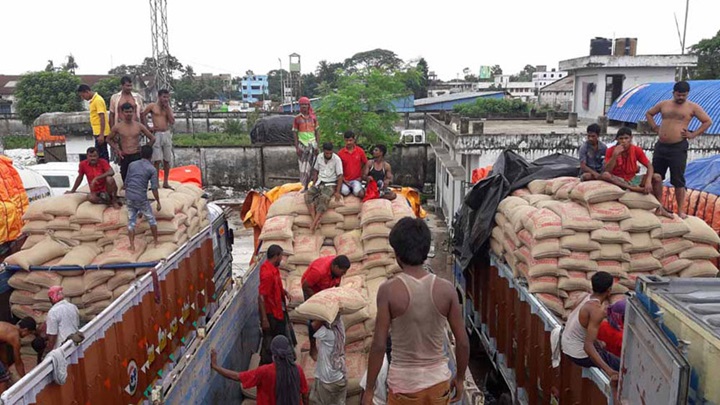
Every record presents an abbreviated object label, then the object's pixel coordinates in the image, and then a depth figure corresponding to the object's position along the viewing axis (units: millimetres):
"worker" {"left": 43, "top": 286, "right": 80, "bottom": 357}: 4422
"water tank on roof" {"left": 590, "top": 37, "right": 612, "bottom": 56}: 20672
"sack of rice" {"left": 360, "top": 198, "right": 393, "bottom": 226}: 6191
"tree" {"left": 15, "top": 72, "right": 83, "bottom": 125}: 31453
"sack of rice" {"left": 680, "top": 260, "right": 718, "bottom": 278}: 4703
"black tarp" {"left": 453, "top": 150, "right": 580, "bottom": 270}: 6402
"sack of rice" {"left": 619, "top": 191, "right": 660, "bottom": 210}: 4840
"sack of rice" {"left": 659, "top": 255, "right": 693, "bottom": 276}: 4707
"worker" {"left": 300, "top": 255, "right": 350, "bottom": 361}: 4618
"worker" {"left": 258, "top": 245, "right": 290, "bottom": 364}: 4888
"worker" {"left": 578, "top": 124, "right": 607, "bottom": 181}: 6043
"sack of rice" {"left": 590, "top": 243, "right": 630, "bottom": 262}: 4691
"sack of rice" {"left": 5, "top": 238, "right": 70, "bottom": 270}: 5223
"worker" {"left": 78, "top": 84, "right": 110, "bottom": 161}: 7527
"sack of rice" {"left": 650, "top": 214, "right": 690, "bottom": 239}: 4703
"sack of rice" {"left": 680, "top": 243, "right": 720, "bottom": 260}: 4703
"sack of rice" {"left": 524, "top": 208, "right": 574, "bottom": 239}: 4812
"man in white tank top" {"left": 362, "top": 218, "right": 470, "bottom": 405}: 2596
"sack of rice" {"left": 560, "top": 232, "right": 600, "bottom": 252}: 4746
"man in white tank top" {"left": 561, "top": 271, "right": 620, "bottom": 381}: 3664
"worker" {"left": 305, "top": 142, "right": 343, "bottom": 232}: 6613
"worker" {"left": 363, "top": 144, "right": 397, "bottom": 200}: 7193
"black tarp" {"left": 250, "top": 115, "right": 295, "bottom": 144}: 21469
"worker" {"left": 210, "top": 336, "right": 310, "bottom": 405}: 3566
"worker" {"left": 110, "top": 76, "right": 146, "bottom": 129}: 7078
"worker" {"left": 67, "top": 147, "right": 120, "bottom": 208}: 6047
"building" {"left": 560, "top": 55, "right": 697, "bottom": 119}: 18047
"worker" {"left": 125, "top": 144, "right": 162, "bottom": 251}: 5742
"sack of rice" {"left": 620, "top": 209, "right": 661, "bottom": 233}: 4703
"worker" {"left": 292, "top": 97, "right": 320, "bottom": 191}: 8109
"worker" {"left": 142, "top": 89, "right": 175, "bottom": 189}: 7328
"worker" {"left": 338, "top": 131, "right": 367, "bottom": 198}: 7235
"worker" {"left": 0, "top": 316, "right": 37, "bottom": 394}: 4051
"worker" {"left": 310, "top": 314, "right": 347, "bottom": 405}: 4191
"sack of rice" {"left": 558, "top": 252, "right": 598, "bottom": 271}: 4715
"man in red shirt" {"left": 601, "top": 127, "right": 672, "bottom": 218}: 5180
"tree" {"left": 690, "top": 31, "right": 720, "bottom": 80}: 29042
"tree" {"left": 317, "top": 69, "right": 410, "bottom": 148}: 16891
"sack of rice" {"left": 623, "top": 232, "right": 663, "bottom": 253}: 4688
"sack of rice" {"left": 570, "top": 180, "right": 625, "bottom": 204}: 4863
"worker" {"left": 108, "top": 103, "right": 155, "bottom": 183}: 6727
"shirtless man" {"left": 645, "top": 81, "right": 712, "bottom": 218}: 5598
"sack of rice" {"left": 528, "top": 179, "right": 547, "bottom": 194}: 6004
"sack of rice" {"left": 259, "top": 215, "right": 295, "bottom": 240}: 6160
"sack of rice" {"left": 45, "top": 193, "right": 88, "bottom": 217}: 5734
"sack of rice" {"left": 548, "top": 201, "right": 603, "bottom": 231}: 4789
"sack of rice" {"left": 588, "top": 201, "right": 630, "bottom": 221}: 4789
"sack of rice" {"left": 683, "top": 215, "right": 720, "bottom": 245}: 4695
